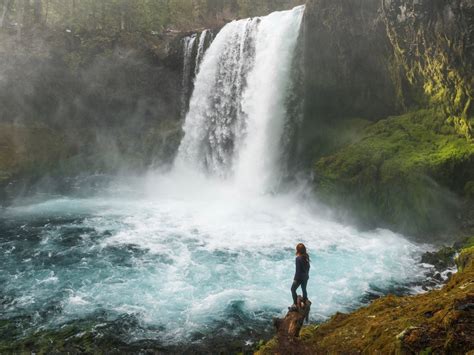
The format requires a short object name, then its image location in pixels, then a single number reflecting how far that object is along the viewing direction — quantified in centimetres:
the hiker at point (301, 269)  937
